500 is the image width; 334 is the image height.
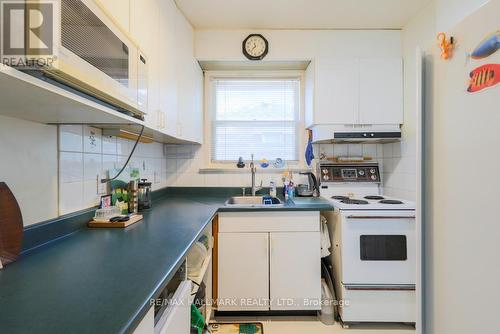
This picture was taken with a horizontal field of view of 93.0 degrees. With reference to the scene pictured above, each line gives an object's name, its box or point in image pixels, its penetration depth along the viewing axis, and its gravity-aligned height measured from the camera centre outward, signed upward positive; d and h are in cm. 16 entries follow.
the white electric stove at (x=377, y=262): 175 -70
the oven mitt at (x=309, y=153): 238 +14
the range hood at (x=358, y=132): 213 +32
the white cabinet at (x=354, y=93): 216 +68
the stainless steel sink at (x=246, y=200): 232 -32
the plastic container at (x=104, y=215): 131 -27
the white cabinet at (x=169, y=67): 132 +70
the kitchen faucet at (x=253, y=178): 236 -11
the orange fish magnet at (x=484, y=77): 74 +30
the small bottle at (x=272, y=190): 233 -22
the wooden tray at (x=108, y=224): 126 -31
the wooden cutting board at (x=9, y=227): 81 -21
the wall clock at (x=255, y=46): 224 +114
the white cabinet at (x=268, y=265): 185 -76
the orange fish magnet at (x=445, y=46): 90 +47
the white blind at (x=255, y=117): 253 +54
